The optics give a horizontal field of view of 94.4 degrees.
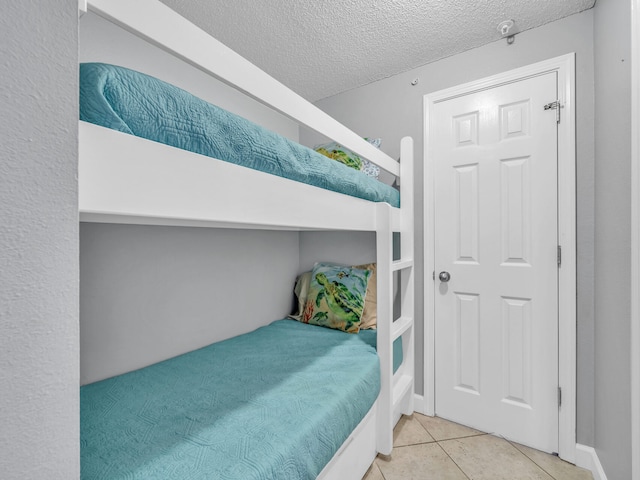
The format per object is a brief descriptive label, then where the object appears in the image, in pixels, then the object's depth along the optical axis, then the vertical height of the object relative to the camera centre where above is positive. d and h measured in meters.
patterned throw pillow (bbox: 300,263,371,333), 1.83 -0.39
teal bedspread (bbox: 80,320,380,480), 0.72 -0.56
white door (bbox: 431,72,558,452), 1.59 -0.14
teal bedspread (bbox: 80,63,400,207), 0.53 +0.26
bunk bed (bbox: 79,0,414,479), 0.56 -0.54
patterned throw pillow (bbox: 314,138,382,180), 1.71 +0.47
